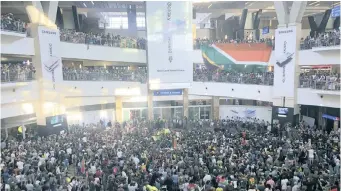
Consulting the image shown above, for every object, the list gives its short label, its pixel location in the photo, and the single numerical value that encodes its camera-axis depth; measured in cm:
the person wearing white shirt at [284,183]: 1051
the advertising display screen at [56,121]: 1983
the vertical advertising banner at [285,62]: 2086
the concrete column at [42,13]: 1889
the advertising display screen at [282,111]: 2161
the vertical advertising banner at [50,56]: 1916
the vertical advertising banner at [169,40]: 2336
